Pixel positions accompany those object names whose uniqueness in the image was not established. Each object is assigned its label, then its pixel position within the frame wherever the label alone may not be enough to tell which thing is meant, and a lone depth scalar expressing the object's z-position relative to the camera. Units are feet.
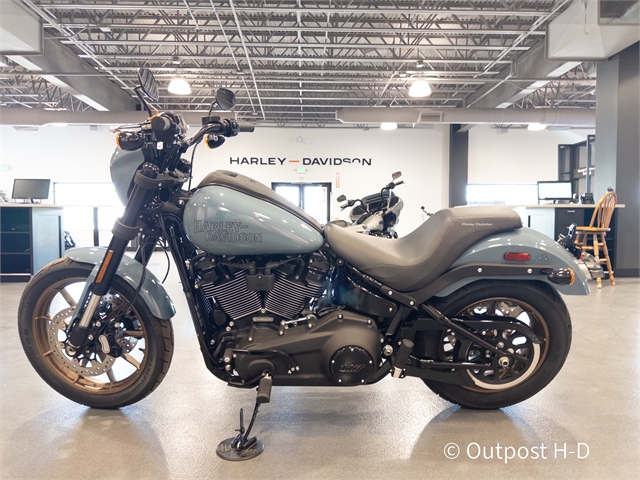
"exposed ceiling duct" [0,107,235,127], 35.35
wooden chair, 19.29
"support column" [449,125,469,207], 44.65
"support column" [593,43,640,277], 21.85
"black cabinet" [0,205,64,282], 19.84
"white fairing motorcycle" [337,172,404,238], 17.06
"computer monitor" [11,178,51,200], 23.44
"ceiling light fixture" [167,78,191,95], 25.07
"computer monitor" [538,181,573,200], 27.63
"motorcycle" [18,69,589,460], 5.45
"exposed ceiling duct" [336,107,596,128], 34.86
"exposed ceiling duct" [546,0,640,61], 19.03
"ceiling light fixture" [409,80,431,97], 26.14
